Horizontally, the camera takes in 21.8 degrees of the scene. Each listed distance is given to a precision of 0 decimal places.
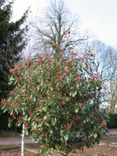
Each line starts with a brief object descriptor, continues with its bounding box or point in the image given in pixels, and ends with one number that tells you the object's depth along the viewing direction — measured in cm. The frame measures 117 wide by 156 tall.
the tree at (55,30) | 2799
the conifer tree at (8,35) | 1517
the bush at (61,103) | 588
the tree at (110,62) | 3784
